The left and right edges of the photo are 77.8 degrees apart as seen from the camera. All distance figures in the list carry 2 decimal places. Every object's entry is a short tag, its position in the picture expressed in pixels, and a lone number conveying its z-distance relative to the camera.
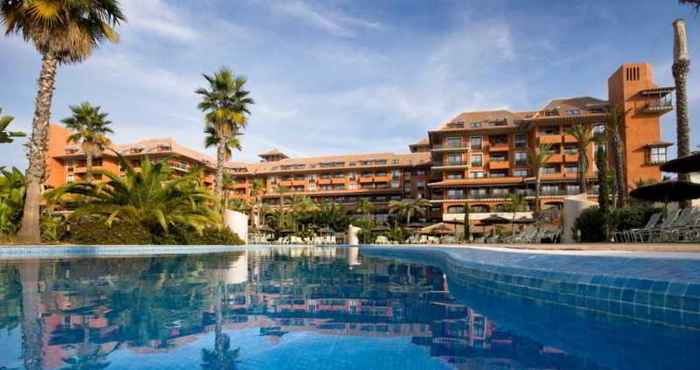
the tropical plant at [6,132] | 15.97
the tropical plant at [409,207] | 53.69
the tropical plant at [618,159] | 27.50
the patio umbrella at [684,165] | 10.78
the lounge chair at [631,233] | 15.30
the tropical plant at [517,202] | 46.05
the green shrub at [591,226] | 19.78
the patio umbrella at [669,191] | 13.30
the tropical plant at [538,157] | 45.28
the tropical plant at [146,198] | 18.70
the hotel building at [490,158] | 51.22
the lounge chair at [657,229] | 14.07
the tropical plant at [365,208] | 59.47
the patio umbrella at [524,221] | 29.83
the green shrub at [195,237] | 20.59
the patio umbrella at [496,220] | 29.69
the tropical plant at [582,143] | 39.52
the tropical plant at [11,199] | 16.31
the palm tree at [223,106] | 26.84
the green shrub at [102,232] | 18.16
